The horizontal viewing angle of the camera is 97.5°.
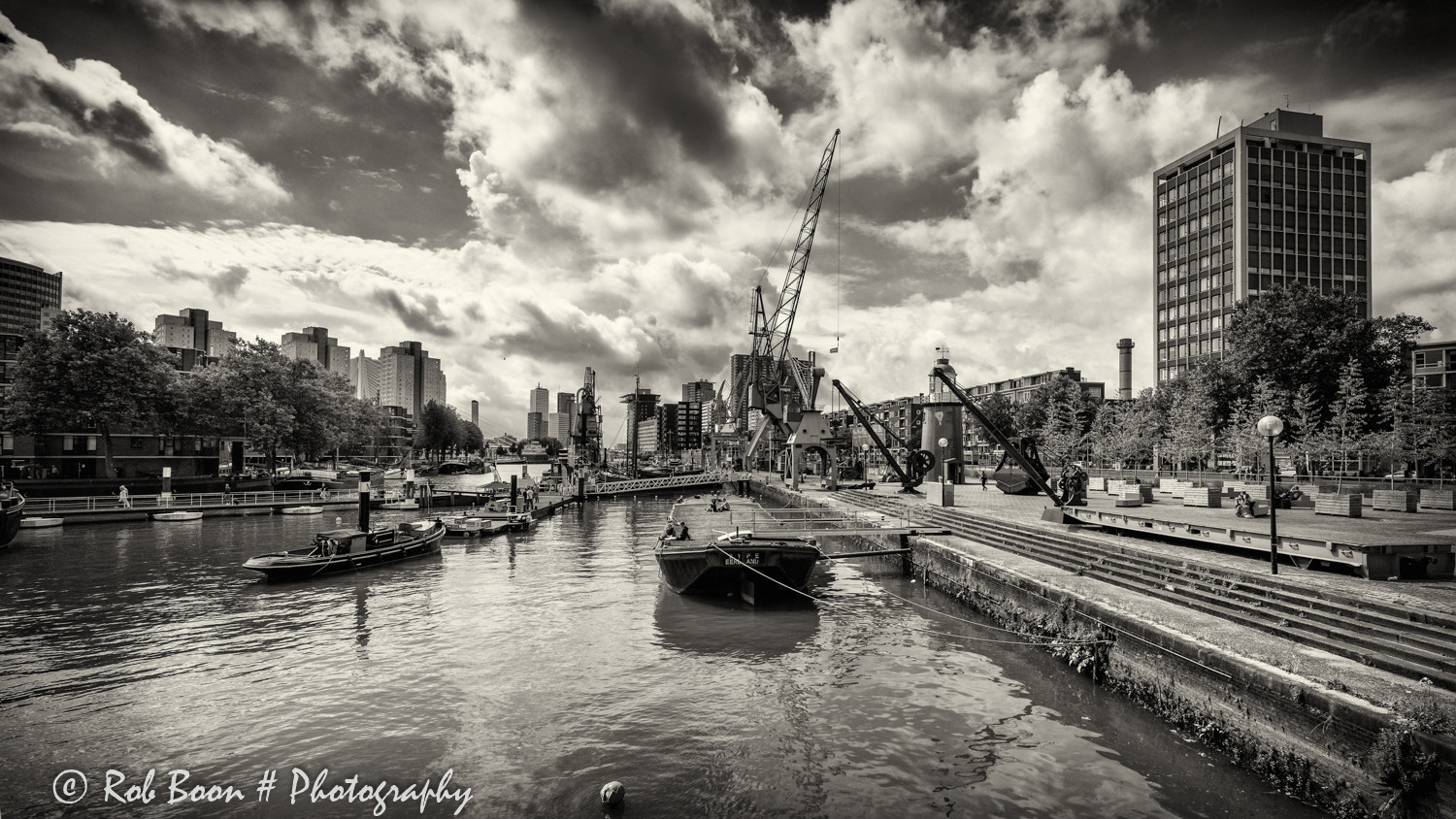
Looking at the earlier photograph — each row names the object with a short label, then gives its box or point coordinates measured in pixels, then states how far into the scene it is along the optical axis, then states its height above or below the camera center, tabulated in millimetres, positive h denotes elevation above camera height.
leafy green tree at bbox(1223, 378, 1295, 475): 38375 +806
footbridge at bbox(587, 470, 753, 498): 76700 -7554
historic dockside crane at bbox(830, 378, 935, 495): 45156 -2835
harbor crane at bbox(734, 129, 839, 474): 78688 +8109
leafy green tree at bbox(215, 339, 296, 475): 59719 +2575
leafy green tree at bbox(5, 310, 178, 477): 46812 +3092
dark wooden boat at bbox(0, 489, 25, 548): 31183 -5053
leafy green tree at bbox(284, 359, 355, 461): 67500 +1085
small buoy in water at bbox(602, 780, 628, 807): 9031 -5243
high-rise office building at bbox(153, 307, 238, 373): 76456 +7805
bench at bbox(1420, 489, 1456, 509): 24266 -2455
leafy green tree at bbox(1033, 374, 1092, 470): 62334 +772
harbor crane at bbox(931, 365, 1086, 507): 32750 -974
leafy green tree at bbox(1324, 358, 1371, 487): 33478 +796
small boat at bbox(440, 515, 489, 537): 39500 -6475
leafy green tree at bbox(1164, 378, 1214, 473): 47594 +308
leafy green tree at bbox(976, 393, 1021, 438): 105438 +2913
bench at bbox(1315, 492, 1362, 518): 21531 -2443
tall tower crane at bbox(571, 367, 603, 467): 100375 -525
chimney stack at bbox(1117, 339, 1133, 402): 114688 +11656
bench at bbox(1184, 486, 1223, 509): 26094 -2723
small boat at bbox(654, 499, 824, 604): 20734 -4590
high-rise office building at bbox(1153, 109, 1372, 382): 89000 +30521
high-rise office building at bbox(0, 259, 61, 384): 158000 +32541
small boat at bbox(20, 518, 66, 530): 38875 -6445
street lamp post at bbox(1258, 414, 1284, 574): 13156 +123
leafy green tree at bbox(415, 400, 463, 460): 153500 -1649
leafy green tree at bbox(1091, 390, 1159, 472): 60156 -334
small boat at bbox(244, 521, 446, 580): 25422 -5695
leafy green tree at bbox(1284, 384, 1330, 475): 34875 +179
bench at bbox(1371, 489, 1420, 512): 23609 -2486
